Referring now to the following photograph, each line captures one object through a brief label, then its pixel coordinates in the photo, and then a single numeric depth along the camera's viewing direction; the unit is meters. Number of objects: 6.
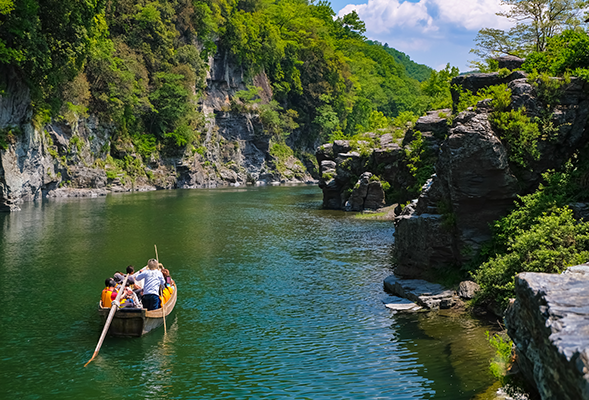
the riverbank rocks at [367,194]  43.06
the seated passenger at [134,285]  15.92
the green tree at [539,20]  32.94
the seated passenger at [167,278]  17.30
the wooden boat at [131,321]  13.95
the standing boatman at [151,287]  14.95
